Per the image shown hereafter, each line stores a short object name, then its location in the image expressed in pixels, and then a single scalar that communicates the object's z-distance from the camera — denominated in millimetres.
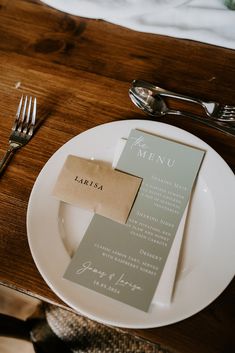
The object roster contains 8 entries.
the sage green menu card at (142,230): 409
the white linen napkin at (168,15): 646
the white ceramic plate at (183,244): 388
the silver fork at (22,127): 540
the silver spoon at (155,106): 539
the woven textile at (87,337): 869
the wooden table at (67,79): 485
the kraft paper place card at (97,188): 465
